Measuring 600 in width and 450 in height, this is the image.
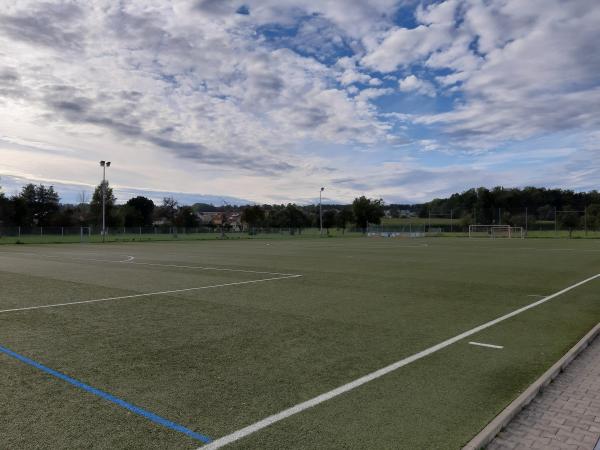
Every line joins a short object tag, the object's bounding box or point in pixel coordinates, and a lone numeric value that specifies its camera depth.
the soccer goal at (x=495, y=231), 67.50
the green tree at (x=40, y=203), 91.19
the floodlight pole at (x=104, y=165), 47.38
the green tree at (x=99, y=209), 92.75
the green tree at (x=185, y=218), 112.32
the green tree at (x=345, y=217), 112.93
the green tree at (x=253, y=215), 113.56
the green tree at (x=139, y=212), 102.81
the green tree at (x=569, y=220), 71.50
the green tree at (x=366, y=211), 107.12
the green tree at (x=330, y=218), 122.88
